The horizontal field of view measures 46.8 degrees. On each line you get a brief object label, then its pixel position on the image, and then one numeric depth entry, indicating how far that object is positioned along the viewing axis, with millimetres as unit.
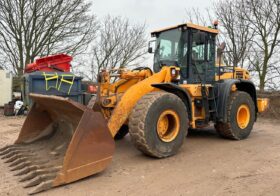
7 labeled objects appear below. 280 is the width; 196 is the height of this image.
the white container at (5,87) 13578
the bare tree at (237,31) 18812
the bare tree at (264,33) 17422
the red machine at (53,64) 11000
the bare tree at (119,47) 24500
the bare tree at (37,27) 17062
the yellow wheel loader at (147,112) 4250
